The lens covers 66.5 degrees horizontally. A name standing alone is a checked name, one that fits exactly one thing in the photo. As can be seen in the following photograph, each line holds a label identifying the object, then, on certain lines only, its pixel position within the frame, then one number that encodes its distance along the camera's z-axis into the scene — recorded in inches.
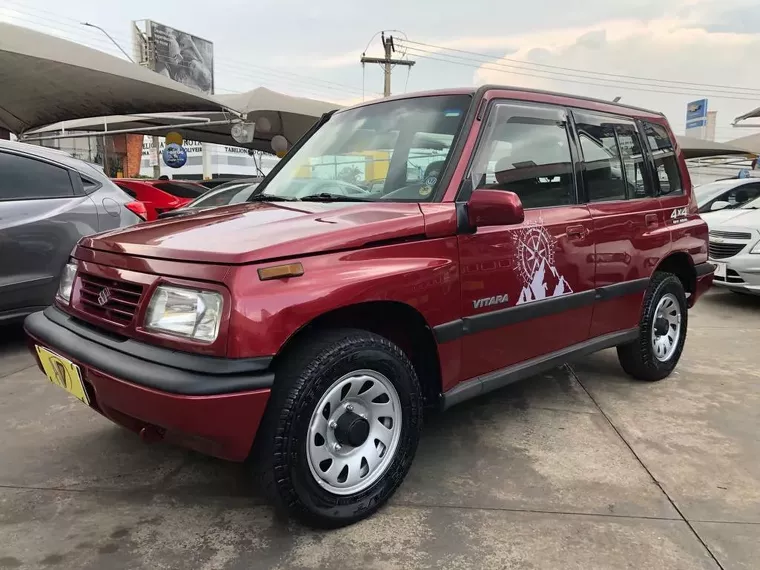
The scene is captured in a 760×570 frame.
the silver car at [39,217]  168.7
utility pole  1222.9
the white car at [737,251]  253.8
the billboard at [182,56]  1688.0
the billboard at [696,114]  1340.3
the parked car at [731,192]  390.9
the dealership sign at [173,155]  710.5
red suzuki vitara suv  77.4
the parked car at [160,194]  386.6
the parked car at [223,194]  305.9
